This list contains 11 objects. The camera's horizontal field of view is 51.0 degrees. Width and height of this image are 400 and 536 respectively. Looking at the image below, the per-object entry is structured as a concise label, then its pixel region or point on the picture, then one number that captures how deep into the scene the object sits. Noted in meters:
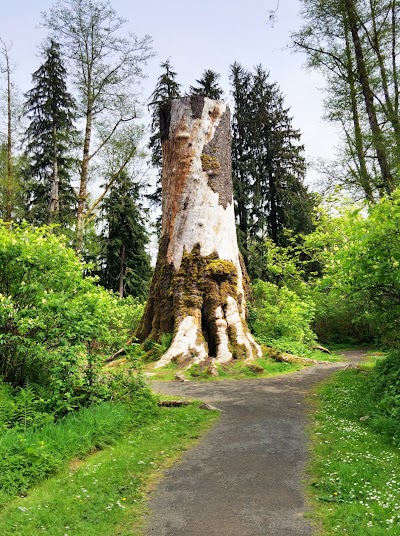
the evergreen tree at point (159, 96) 25.01
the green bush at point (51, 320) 5.80
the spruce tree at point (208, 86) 27.14
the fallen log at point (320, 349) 15.58
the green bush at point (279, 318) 14.02
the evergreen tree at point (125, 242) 28.94
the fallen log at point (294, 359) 10.99
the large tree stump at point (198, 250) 11.02
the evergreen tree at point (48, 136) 21.36
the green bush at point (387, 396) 5.59
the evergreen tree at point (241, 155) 26.77
